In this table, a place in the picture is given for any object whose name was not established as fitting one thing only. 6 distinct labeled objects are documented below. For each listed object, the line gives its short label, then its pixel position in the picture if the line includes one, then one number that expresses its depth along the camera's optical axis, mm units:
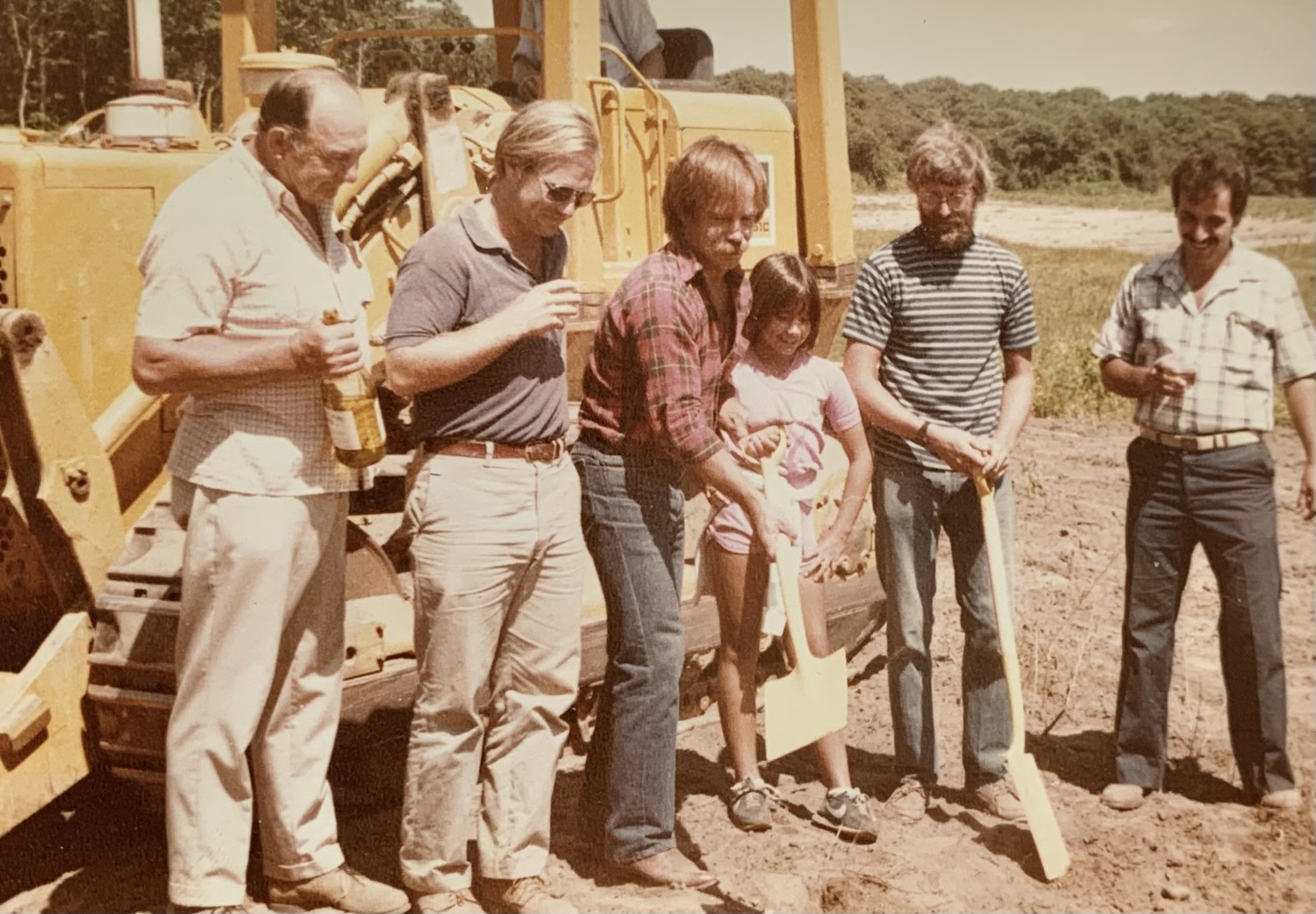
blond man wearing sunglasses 3186
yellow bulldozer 3605
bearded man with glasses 4117
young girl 3914
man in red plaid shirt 3479
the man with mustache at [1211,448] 4270
